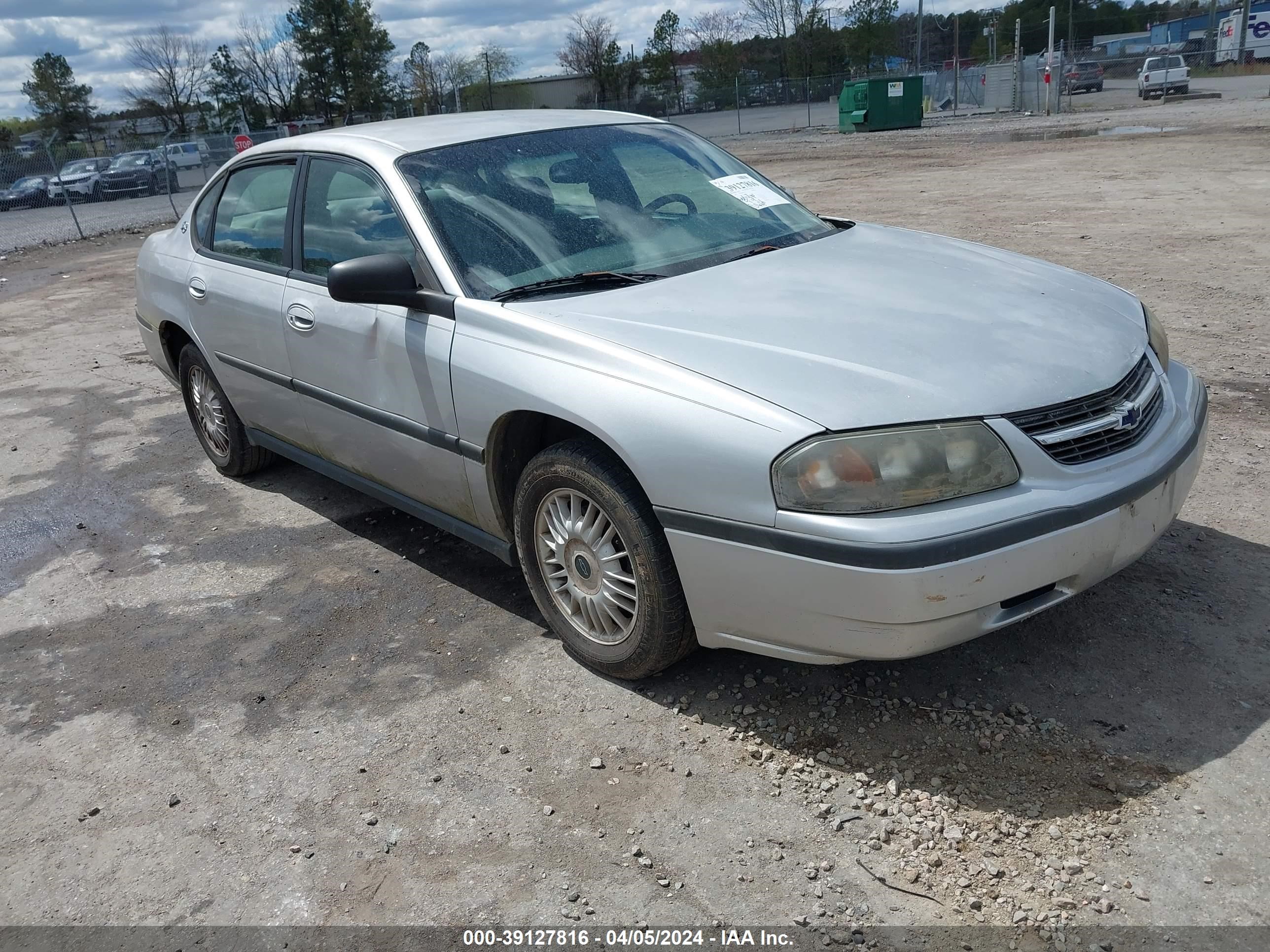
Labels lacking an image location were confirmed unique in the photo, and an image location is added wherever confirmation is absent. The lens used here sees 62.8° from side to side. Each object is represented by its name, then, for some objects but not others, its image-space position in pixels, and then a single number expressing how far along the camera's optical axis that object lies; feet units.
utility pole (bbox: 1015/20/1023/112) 105.81
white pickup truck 112.06
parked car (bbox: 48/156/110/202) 84.99
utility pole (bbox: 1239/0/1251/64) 157.39
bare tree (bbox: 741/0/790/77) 226.79
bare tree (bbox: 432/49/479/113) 225.97
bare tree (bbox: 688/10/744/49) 235.61
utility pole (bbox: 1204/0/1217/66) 165.17
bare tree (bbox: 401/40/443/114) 223.51
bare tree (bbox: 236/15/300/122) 224.94
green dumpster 104.01
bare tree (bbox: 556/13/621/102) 217.15
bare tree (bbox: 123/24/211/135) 219.82
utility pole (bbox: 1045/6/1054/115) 95.45
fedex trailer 158.81
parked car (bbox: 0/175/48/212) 81.92
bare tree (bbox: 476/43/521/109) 234.79
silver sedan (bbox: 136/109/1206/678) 8.42
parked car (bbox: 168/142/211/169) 98.94
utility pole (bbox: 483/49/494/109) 201.70
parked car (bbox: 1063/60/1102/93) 142.82
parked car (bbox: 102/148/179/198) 96.17
